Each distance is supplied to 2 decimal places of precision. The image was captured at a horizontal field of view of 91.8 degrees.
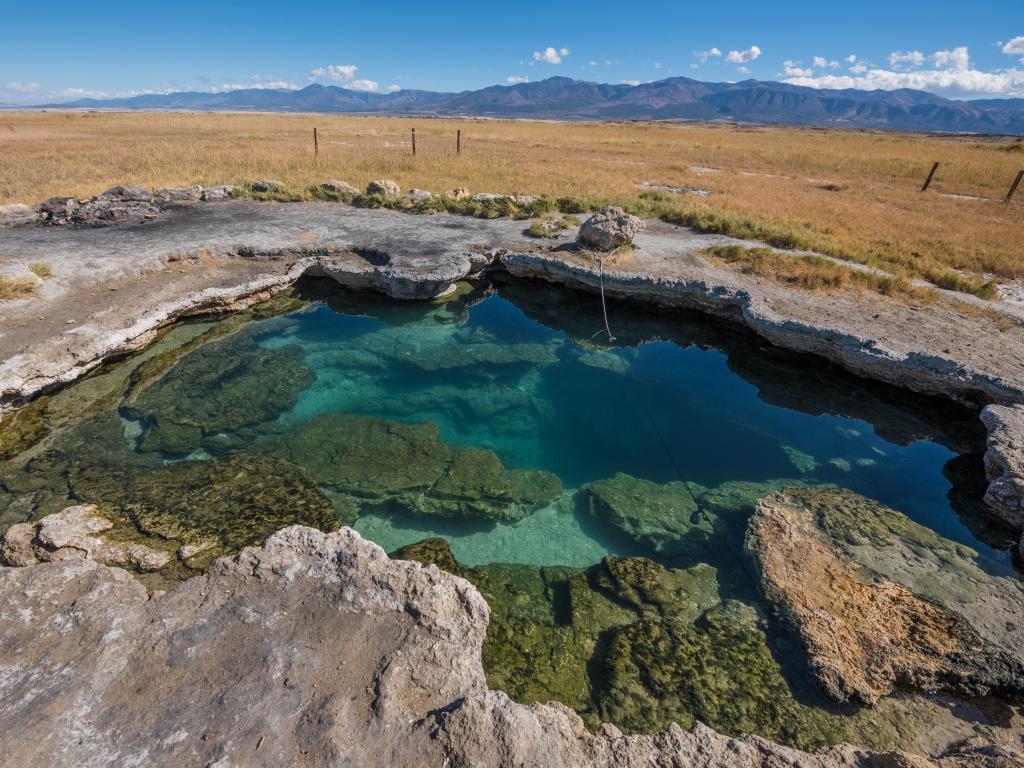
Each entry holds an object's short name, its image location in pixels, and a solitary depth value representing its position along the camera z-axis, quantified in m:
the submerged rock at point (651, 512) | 6.77
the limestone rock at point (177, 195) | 16.78
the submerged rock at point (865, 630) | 4.76
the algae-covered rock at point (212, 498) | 6.09
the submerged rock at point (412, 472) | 7.26
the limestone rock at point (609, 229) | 13.31
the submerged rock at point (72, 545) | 5.32
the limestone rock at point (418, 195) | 18.41
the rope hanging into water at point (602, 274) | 11.59
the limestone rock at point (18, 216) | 14.14
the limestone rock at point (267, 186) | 18.78
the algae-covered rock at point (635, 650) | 4.52
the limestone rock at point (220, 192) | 17.73
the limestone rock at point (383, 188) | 19.52
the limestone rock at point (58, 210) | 14.37
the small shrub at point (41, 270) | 10.48
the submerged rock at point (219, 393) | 8.14
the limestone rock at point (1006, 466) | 6.66
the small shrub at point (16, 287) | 9.47
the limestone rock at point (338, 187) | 19.22
